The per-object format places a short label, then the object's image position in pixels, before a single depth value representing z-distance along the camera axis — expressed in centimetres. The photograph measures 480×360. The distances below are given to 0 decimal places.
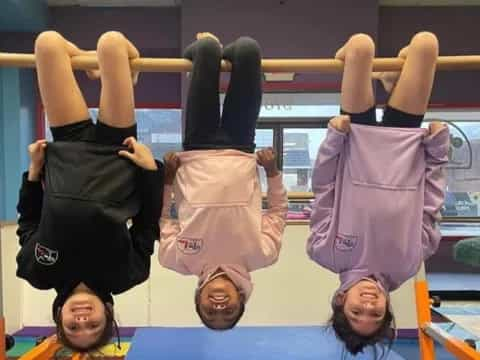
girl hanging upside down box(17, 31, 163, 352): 167
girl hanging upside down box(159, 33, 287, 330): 179
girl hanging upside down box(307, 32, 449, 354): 178
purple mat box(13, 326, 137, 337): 350
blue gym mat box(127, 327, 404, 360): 272
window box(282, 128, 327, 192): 544
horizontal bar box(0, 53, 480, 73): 178
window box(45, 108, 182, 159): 555
